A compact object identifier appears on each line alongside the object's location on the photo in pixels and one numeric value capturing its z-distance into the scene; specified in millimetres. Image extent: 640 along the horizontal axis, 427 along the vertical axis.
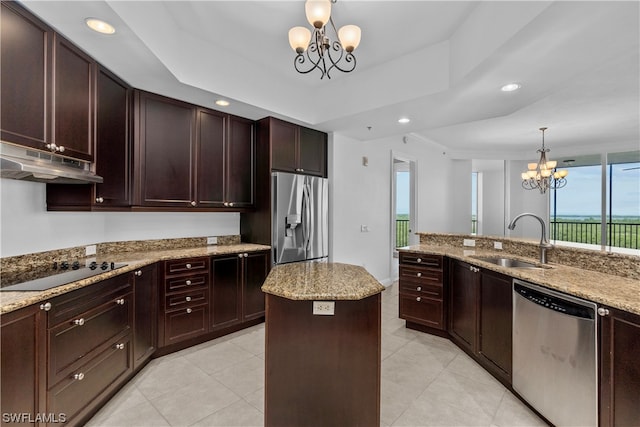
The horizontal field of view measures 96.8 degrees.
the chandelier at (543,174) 5344
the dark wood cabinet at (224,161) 3131
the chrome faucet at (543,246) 2431
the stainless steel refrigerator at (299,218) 3367
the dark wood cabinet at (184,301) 2633
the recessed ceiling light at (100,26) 1757
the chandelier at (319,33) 1664
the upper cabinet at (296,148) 3426
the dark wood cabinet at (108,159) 2281
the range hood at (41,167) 1562
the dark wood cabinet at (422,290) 2998
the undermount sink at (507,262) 2636
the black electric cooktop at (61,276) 1573
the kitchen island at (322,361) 1553
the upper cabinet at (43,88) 1604
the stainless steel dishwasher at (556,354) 1567
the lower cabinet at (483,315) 2172
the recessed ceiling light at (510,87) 2424
